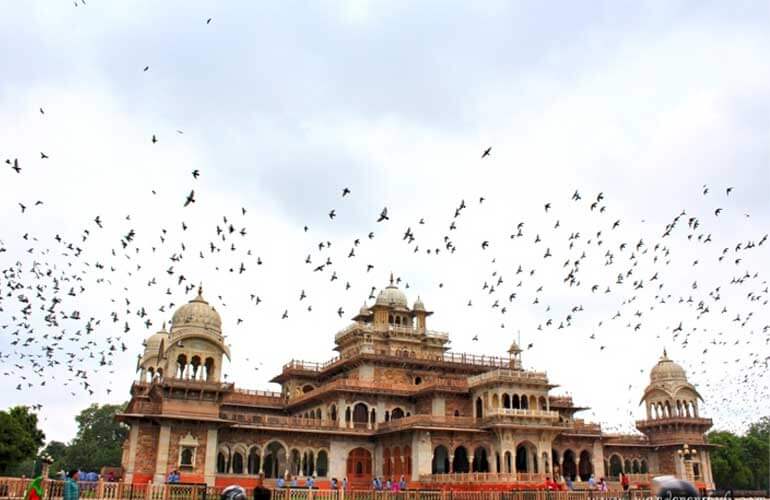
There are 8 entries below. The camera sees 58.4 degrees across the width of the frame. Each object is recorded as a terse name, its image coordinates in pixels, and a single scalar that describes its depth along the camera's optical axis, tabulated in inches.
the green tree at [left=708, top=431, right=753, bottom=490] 2386.8
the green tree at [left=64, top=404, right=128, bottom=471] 2706.7
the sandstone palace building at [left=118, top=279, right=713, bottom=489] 1486.2
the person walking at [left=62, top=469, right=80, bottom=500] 586.2
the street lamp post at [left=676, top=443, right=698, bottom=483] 1918.1
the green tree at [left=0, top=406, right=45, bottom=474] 1781.5
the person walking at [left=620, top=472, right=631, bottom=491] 1460.8
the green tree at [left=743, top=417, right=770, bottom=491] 2591.0
